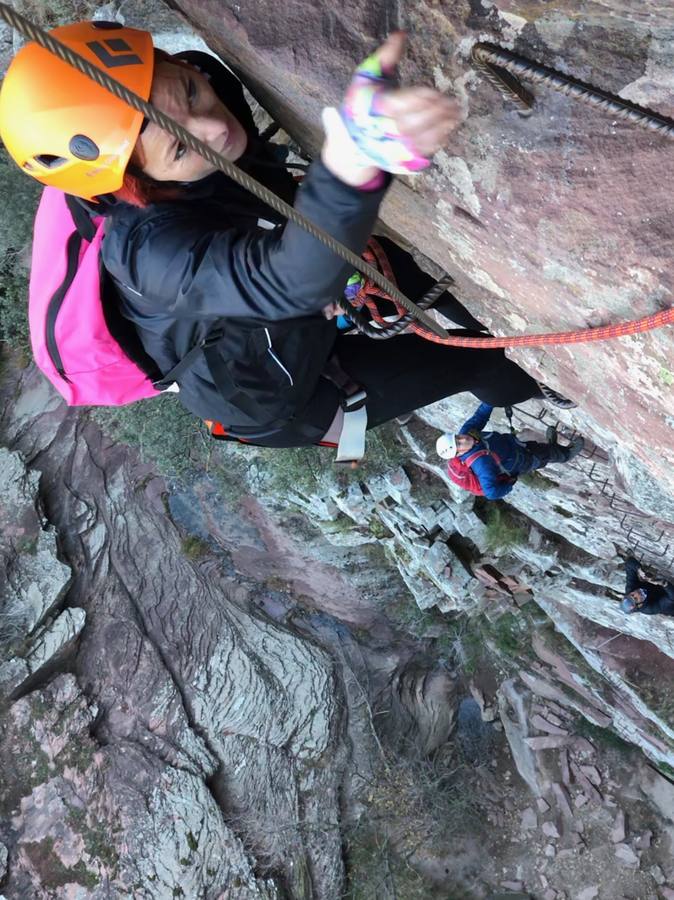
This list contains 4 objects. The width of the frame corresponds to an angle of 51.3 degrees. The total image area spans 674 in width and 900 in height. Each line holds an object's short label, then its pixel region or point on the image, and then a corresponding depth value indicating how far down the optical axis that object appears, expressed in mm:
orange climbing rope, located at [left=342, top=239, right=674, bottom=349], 1682
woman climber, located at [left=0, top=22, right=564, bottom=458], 1371
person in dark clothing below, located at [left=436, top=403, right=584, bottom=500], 4289
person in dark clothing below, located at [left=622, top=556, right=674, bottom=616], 5086
